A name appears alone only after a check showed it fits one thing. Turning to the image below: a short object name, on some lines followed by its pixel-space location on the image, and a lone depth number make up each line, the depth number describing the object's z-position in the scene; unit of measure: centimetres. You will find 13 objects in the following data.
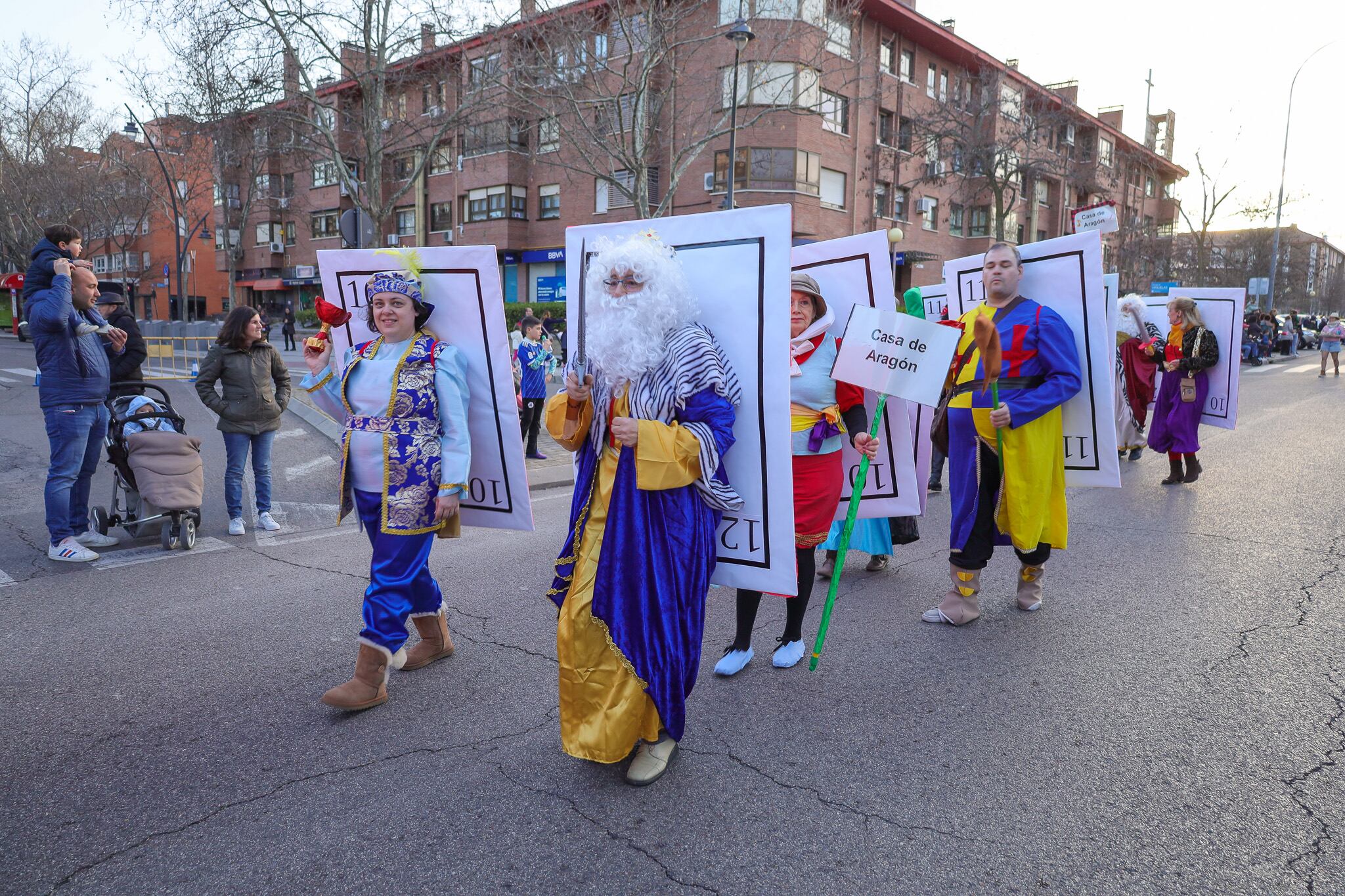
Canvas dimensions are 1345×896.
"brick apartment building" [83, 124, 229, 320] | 3547
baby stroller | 594
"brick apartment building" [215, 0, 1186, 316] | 3027
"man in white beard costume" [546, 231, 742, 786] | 281
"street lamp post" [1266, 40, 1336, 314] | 3610
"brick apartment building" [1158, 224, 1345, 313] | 4503
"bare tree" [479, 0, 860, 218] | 1697
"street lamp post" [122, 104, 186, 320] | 2896
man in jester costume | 432
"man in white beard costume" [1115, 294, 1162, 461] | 966
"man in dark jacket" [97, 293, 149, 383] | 713
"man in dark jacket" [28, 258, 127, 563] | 559
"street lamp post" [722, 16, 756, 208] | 1579
